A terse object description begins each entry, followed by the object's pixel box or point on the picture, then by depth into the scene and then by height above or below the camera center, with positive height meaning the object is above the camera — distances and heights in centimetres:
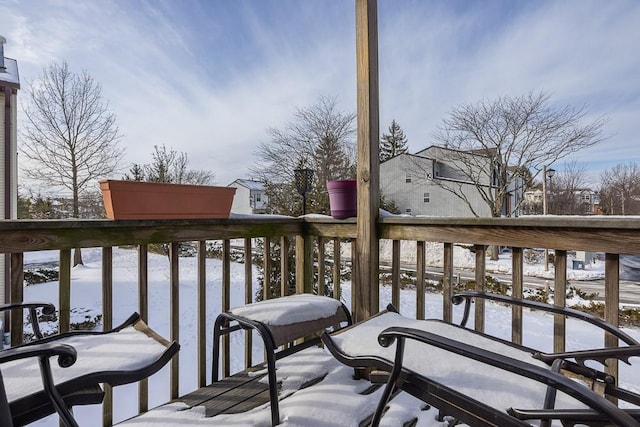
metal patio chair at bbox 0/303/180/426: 82 -45
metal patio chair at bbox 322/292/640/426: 74 -47
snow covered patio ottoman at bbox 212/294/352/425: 134 -47
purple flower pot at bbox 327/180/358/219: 203 +11
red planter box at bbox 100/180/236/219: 146 +8
